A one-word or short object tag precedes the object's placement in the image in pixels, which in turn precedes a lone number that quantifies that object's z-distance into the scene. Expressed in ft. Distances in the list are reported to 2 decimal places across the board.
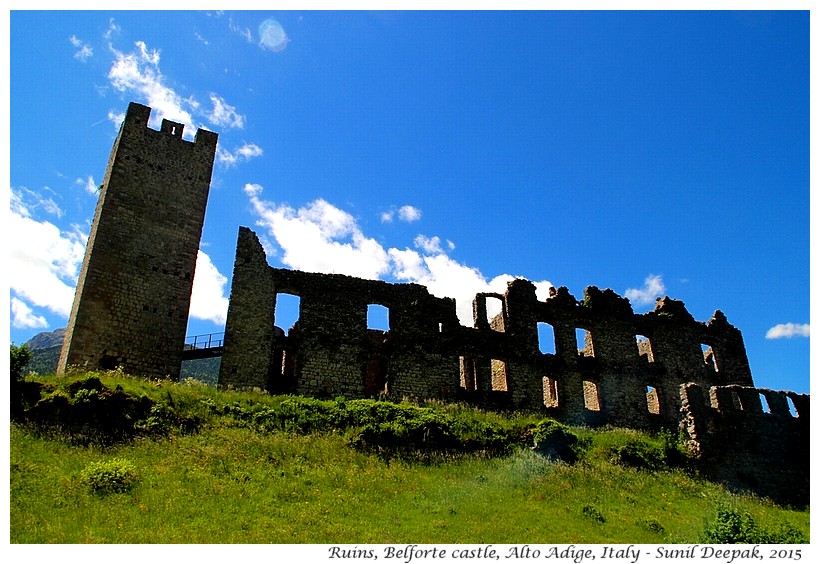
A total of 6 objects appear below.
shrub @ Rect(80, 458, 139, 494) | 41.32
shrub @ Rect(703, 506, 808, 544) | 38.68
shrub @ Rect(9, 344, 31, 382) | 54.25
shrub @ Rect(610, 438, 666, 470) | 64.03
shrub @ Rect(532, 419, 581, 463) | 62.13
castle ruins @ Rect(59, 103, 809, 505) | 71.51
